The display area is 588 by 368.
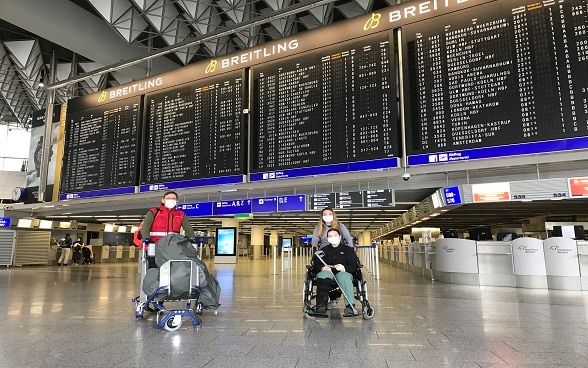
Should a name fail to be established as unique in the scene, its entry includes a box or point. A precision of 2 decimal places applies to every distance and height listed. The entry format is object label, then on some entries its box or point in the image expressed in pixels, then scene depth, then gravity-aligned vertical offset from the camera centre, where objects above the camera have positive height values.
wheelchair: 4.33 -0.67
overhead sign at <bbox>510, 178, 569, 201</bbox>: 7.30 +0.91
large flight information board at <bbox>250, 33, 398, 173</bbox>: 8.26 +2.99
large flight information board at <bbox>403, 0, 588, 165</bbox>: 6.60 +2.87
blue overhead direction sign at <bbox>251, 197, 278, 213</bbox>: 10.52 +0.87
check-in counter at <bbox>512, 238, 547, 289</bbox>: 8.06 -0.62
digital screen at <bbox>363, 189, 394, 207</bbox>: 8.90 +0.88
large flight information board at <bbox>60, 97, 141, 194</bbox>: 11.83 +2.85
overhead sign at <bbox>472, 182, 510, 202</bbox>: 7.89 +0.91
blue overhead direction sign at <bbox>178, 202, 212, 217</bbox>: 11.62 +0.85
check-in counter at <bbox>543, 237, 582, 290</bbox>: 7.71 -0.61
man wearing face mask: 4.57 +0.17
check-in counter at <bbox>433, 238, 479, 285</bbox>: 8.90 -0.62
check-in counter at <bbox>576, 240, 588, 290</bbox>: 7.62 -0.52
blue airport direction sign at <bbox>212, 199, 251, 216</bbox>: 10.89 +0.85
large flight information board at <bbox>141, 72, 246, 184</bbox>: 10.17 +2.93
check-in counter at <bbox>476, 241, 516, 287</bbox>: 8.48 -0.63
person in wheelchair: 4.39 -0.41
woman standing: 4.98 +0.09
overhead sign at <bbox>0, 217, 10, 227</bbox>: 17.05 +0.67
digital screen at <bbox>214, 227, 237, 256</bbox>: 17.89 -0.25
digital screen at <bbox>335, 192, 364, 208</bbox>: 9.05 +0.86
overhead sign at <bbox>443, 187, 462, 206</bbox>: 8.38 +0.89
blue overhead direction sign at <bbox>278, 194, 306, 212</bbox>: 9.92 +0.87
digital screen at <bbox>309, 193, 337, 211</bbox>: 9.42 +0.87
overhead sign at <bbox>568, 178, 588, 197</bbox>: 7.10 +0.91
